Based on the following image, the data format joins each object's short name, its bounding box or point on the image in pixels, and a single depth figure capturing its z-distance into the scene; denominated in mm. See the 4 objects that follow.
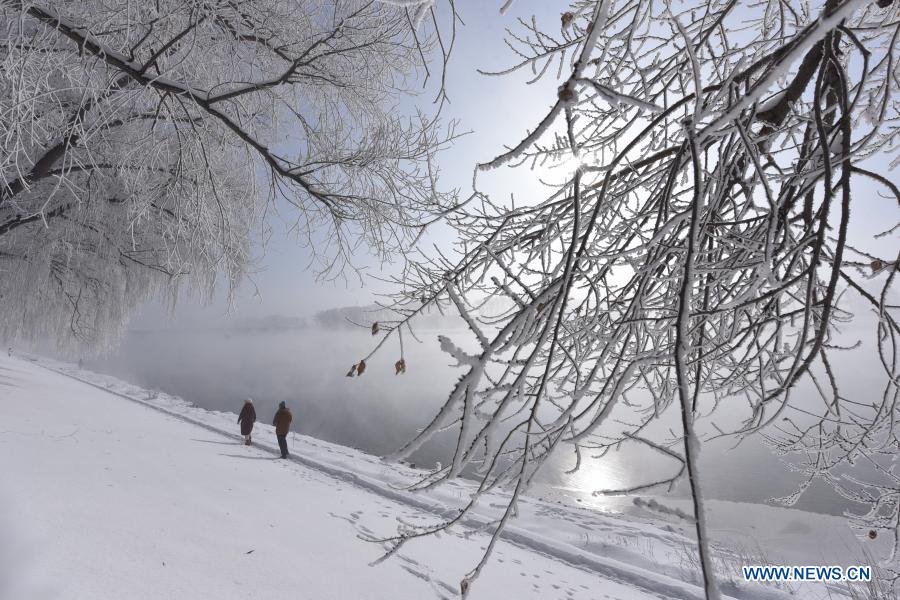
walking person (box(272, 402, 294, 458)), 7957
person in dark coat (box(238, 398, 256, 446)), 8586
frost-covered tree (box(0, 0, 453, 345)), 2902
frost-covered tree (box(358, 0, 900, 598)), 759
